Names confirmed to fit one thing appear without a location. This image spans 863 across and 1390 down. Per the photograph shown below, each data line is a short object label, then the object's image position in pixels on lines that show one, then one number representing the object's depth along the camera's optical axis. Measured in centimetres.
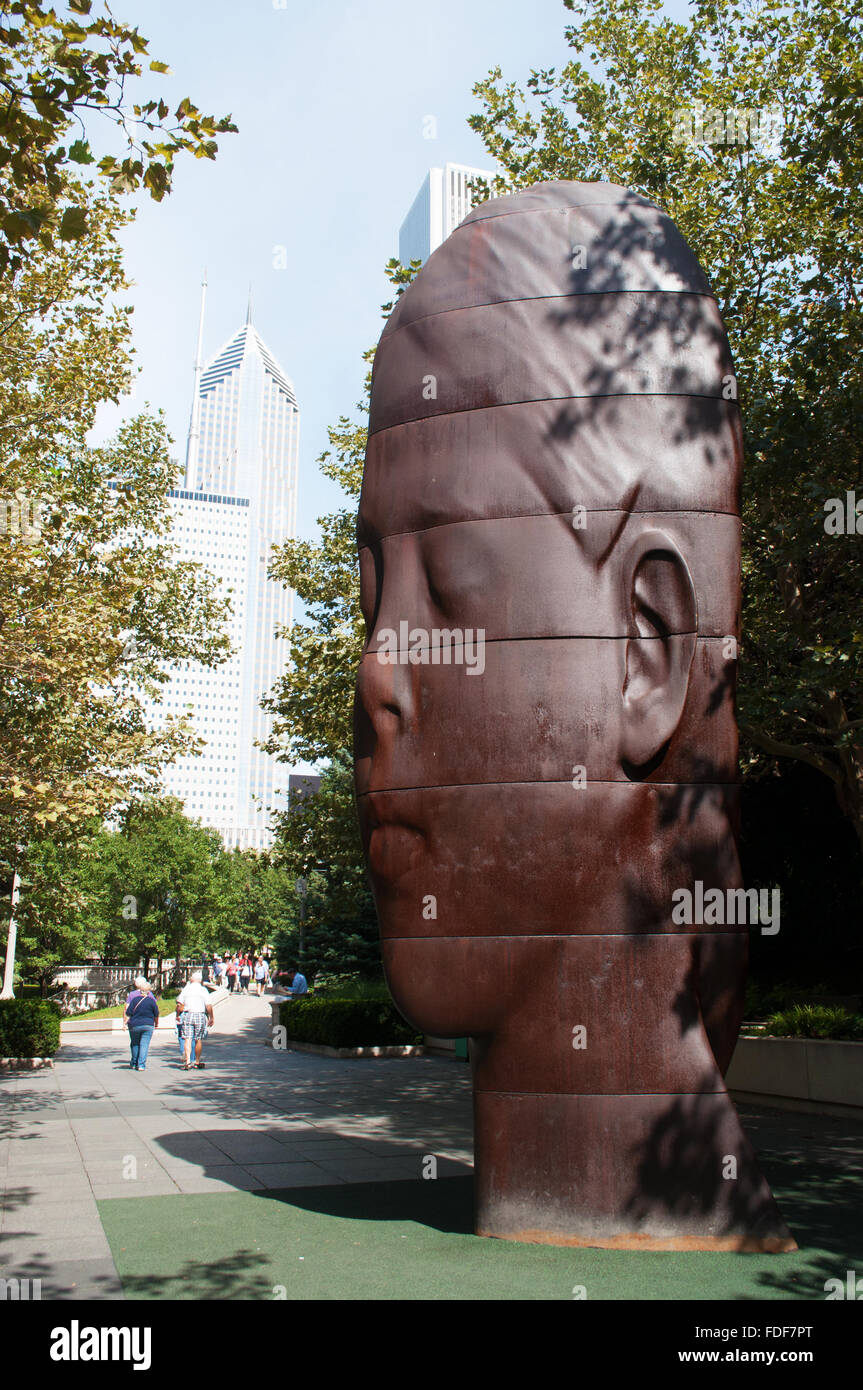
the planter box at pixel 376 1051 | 2242
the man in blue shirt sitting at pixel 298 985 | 2720
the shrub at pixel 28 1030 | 2047
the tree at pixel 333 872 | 2216
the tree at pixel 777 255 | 1354
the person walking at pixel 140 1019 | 1966
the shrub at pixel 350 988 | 2483
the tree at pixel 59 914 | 2183
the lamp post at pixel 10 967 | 3010
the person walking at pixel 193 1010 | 2017
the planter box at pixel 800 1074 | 1391
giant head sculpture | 668
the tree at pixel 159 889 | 4547
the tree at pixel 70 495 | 866
